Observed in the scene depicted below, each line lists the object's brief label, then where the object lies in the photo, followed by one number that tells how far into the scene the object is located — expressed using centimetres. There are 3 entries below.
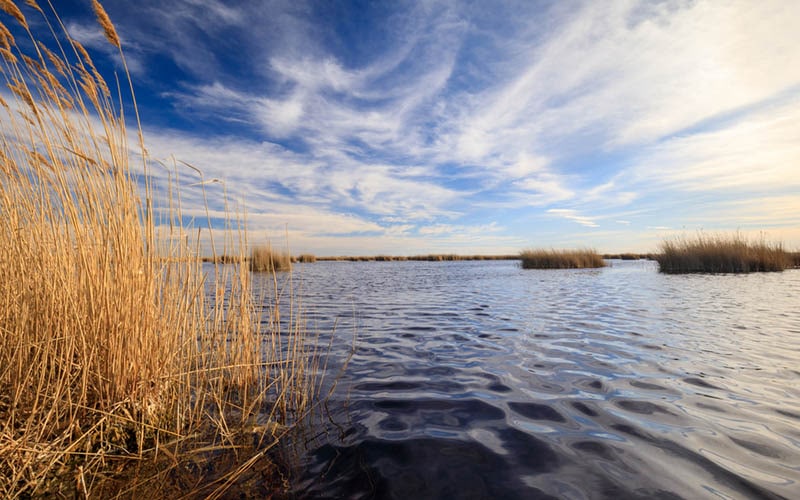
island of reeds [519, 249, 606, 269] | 2203
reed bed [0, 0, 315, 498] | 190
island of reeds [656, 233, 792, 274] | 1652
